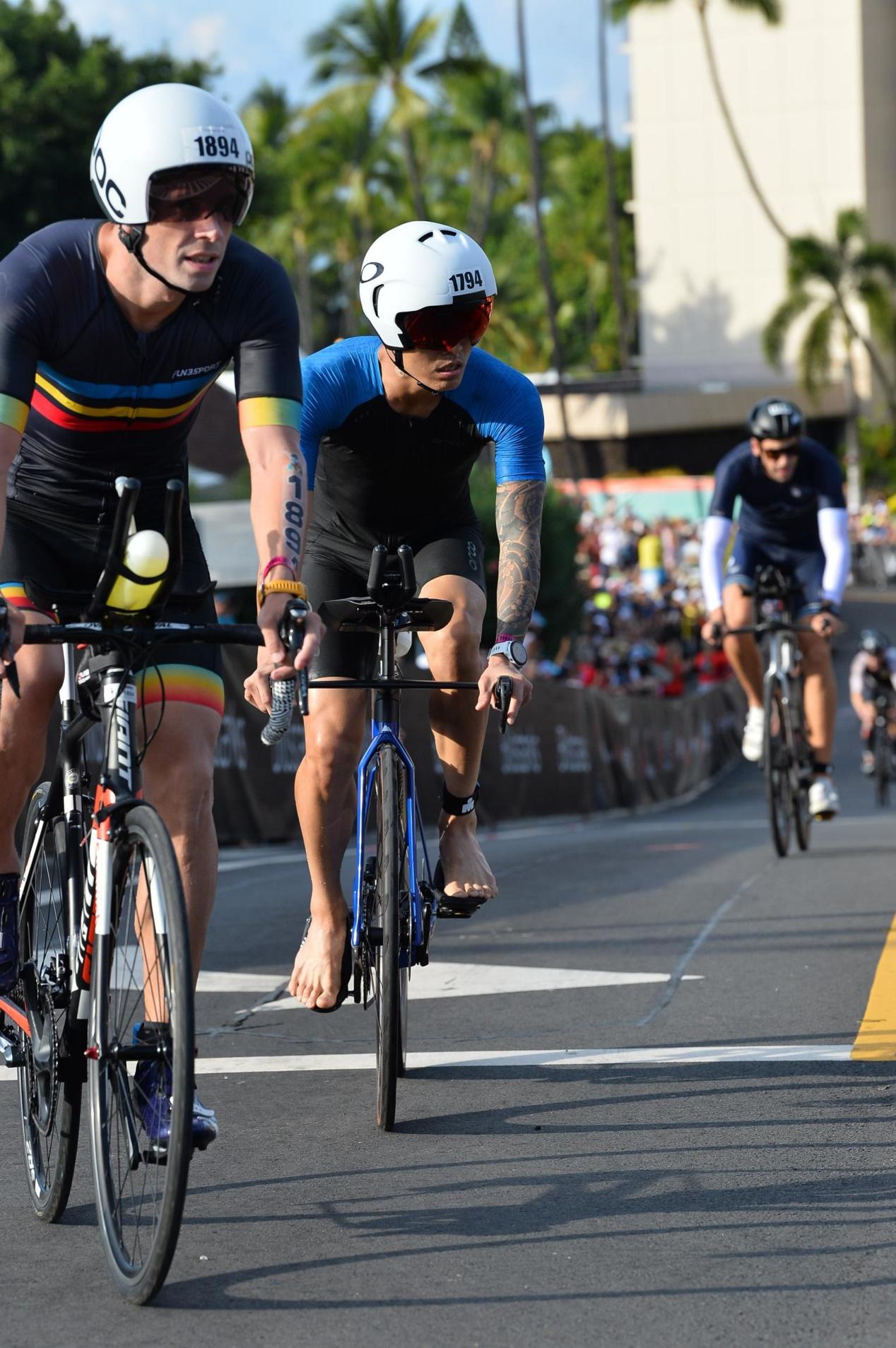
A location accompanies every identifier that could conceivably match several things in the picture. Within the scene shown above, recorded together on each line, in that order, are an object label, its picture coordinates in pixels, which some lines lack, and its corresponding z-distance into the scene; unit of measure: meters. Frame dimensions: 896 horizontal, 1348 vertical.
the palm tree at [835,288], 65.19
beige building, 84.38
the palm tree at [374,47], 60.91
